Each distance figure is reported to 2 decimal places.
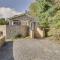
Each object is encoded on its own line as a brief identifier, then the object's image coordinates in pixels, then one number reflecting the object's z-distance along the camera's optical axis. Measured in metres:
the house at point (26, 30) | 10.28
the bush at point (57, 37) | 8.44
